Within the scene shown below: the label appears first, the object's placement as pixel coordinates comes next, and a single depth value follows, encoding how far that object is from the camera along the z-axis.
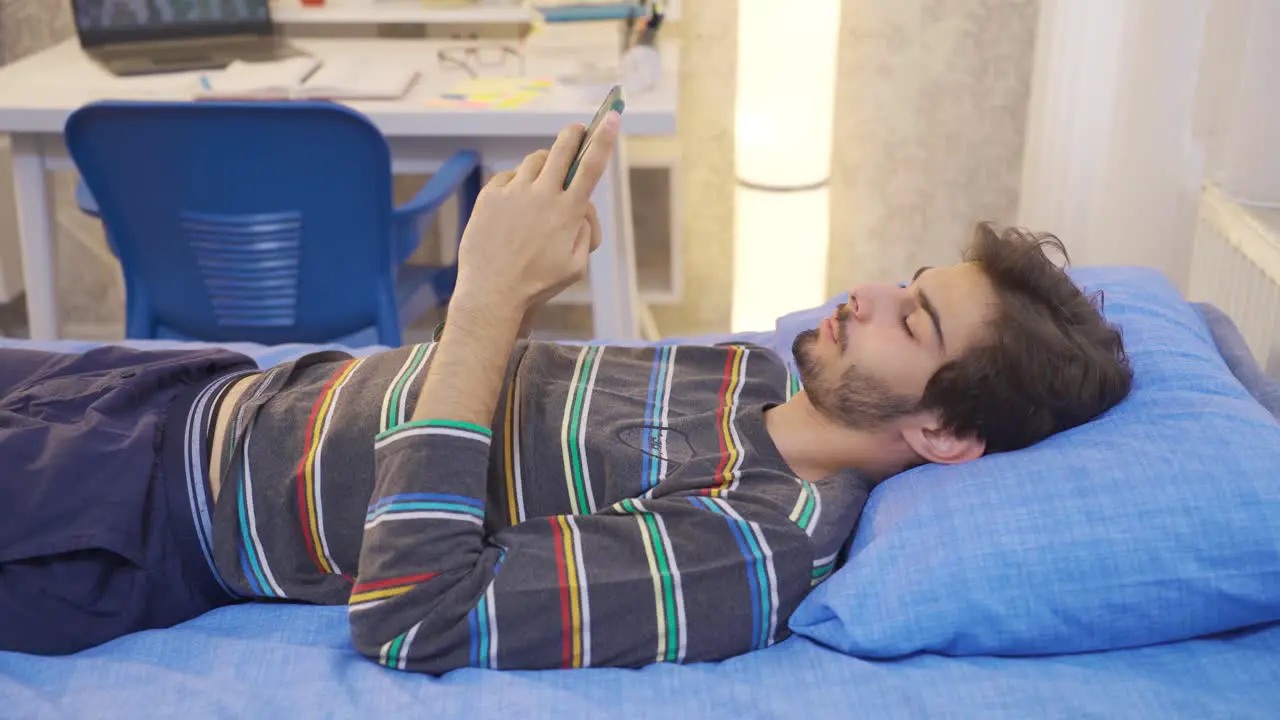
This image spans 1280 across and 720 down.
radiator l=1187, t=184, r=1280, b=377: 1.52
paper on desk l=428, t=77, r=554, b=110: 2.01
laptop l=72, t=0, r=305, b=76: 2.32
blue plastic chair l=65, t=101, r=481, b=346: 1.65
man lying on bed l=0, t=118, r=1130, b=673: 1.05
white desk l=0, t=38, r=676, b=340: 1.96
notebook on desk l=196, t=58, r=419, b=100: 2.06
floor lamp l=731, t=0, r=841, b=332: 2.32
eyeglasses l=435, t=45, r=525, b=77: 2.26
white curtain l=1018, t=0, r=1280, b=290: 1.63
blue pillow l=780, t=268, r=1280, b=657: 1.04
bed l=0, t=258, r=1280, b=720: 1.01
